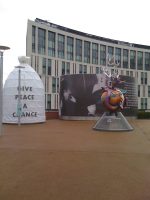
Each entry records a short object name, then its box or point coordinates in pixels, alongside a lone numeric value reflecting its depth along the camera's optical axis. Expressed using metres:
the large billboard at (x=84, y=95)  17.39
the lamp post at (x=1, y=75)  10.08
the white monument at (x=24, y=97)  14.18
